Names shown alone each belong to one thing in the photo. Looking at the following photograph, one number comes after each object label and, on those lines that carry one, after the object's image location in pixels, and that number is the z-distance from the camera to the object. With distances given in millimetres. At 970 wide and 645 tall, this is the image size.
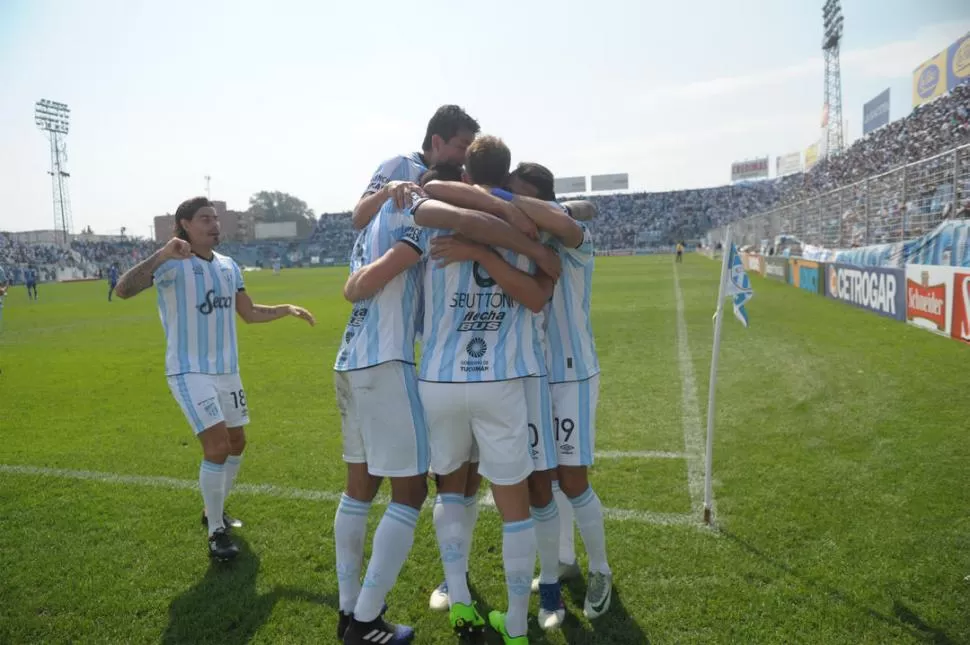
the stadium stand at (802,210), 12750
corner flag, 3900
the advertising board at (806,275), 18234
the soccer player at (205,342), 3801
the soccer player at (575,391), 3051
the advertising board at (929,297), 9844
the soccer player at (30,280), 30498
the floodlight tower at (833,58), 54412
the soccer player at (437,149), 2779
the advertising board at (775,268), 23406
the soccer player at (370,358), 2664
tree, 126656
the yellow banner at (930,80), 35875
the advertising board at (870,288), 12109
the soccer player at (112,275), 29672
